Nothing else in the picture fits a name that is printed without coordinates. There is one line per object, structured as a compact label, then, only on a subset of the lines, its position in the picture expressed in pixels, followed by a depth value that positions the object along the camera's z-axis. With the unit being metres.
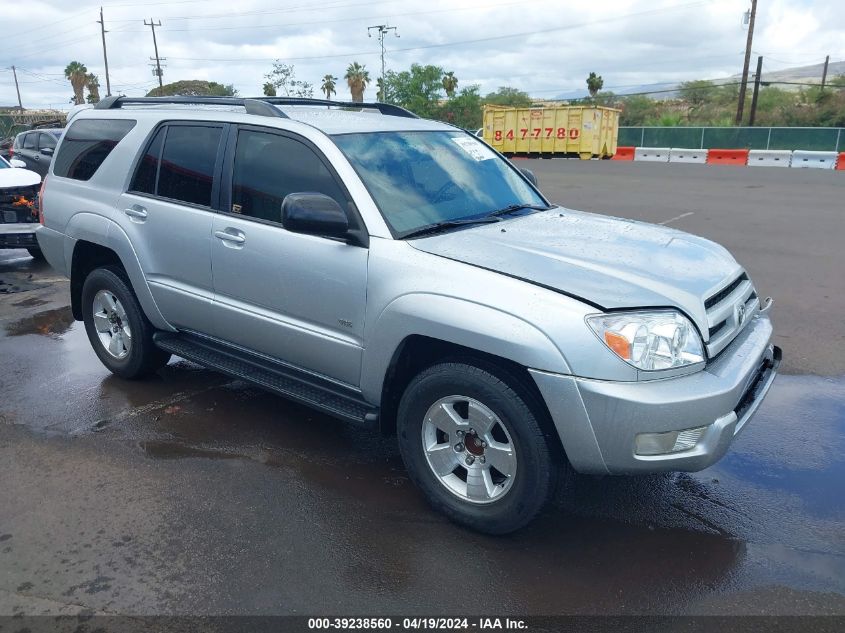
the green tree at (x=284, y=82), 57.25
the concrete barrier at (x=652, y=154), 30.34
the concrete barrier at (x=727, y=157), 27.51
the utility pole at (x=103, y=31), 63.56
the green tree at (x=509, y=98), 71.71
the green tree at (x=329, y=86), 77.75
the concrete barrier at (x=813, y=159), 25.23
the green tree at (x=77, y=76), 79.88
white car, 9.12
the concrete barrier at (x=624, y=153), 32.59
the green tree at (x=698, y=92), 68.50
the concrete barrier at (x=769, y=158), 26.41
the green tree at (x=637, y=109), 56.69
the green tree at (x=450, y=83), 70.19
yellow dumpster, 31.44
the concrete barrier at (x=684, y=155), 29.42
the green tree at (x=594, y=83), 64.69
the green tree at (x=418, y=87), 62.59
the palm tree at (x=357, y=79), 71.06
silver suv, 2.90
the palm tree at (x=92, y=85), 81.48
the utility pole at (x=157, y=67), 69.12
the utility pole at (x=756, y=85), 43.10
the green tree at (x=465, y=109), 60.91
